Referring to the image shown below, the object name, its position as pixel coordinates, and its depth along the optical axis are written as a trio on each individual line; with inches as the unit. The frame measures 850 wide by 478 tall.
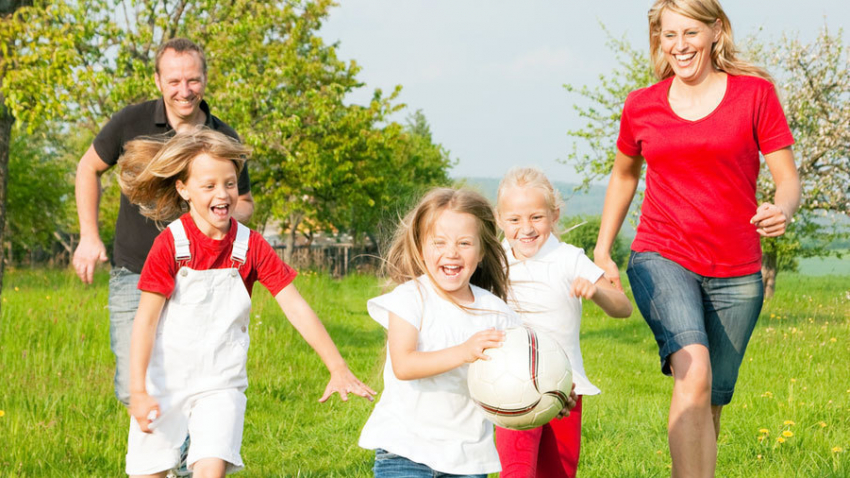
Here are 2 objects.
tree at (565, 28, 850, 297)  669.1
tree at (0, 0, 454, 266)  418.9
